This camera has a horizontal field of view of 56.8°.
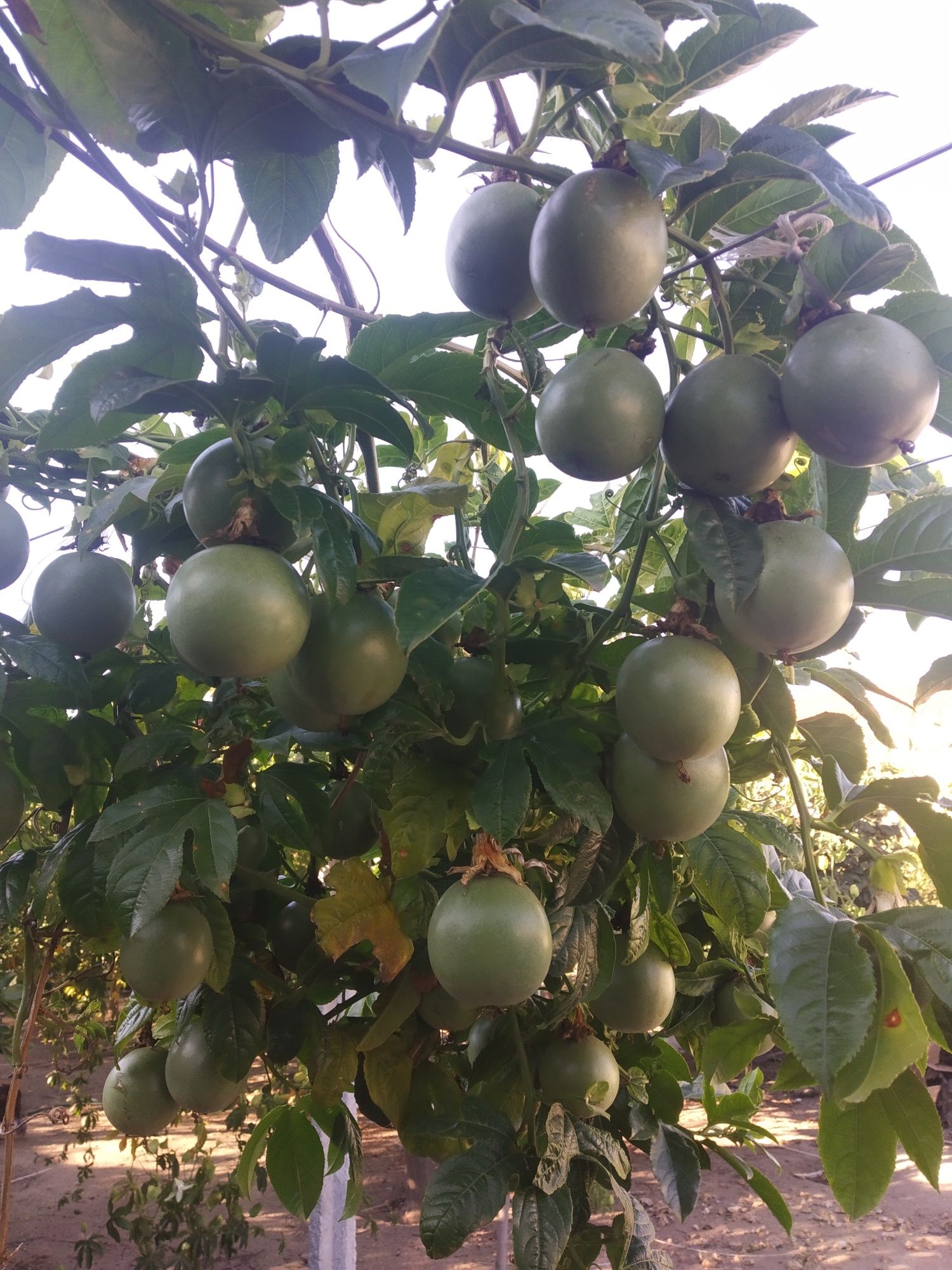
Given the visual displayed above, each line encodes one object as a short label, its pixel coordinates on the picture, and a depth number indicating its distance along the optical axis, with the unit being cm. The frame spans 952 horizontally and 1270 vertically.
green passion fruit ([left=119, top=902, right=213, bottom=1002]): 90
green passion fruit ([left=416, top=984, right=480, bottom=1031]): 99
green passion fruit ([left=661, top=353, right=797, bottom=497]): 64
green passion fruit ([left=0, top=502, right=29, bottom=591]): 102
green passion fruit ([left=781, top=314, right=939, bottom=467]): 59
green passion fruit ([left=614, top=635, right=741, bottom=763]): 67
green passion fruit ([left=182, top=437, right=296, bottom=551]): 70
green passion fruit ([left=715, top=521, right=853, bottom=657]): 64
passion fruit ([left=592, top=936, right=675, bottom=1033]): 103
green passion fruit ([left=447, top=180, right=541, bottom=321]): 71
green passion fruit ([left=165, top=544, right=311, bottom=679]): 64
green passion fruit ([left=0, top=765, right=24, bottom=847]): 99
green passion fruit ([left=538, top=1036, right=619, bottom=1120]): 99
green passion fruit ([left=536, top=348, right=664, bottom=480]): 64
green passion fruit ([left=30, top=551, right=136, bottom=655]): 101
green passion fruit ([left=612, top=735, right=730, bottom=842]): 73
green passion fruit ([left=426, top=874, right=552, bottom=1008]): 73
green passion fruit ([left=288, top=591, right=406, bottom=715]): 72
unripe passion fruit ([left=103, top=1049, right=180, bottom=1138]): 107
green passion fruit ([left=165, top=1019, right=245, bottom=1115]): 101
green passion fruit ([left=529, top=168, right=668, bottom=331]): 60
